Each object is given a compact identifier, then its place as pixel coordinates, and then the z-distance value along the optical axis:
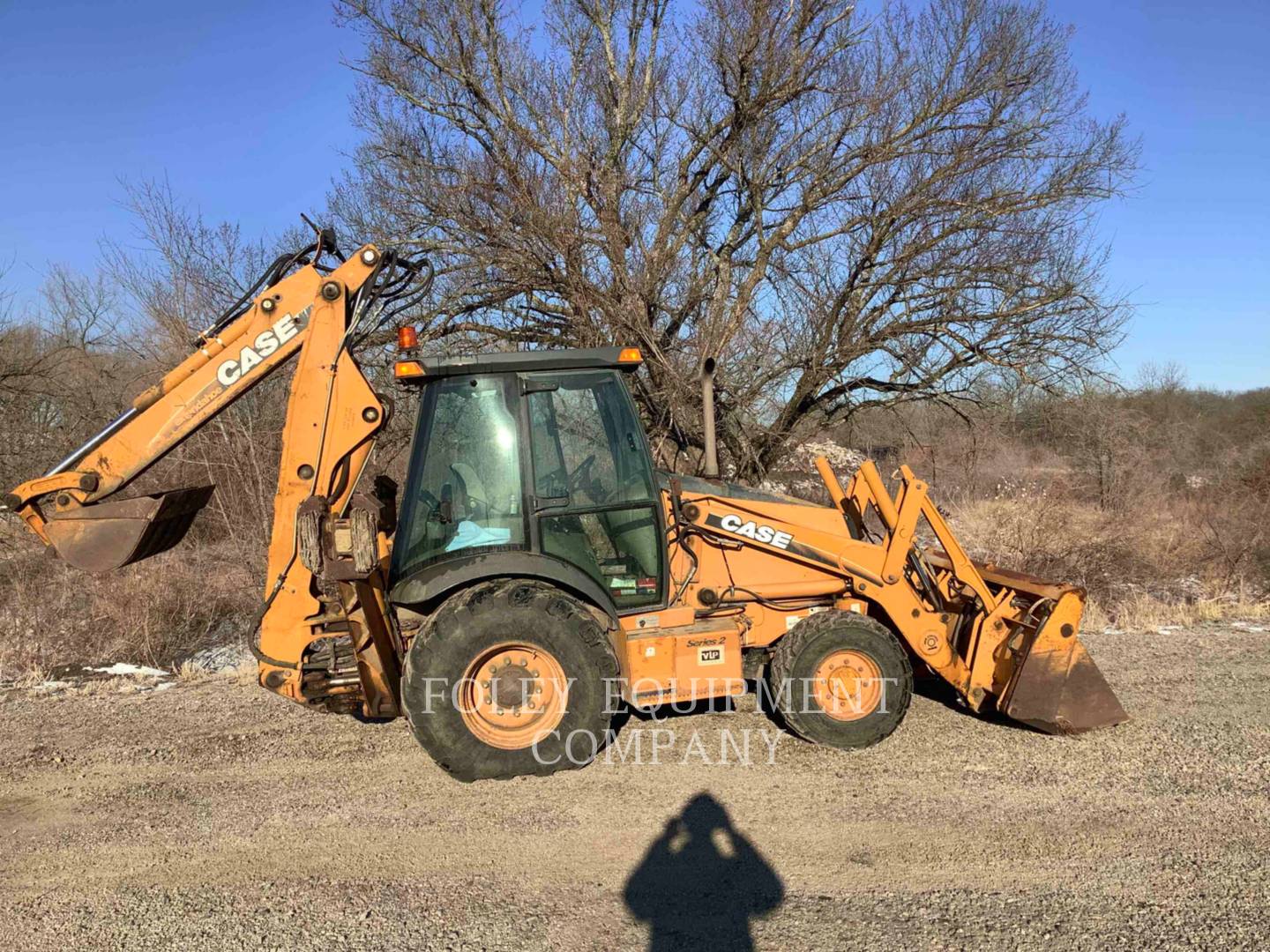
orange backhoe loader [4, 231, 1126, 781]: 4.10
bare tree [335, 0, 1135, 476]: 9.79
